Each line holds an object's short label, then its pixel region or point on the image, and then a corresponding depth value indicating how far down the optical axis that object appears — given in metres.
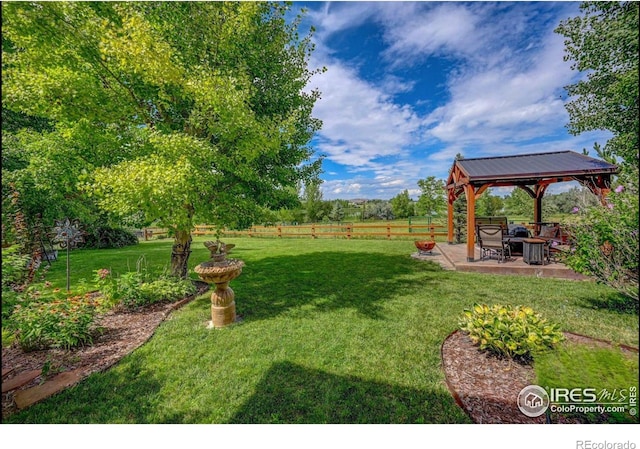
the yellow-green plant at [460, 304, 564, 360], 1.70
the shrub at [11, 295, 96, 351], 2.55
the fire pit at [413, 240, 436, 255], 7.34
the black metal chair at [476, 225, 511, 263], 5.22
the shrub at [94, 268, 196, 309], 3.83
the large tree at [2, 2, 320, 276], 2.43
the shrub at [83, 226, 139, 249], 7.02
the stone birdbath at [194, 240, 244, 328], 3.19
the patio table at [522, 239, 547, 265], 4.16
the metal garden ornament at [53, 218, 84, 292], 3.14
